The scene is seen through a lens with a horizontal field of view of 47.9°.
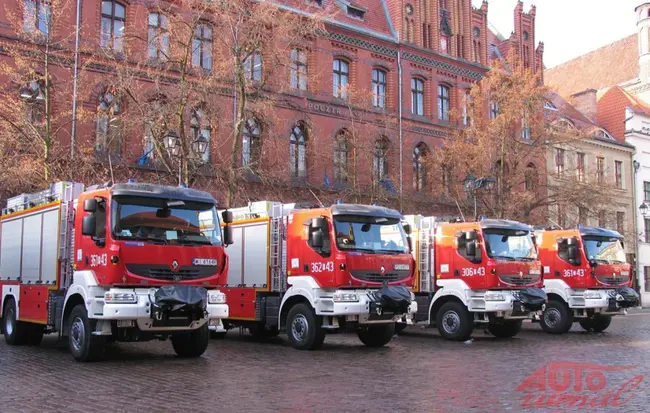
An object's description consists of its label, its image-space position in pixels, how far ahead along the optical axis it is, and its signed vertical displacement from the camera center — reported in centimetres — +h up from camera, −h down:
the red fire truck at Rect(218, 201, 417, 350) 1480 +10
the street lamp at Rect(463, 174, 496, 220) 2832 +372
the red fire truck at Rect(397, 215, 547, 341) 1758 +6
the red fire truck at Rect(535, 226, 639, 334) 2062 -1
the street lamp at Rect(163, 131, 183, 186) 1908 +358
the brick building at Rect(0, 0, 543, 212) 2522 +883
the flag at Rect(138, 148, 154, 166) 2597 +430
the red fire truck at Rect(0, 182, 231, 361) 1195 +15
